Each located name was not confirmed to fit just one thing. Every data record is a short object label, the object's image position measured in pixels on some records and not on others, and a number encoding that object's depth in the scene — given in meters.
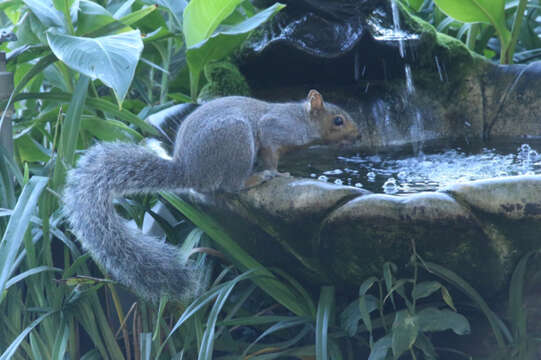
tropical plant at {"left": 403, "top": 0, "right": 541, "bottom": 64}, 6.92
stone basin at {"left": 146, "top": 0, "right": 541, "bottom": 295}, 3.43
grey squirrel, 4.09
